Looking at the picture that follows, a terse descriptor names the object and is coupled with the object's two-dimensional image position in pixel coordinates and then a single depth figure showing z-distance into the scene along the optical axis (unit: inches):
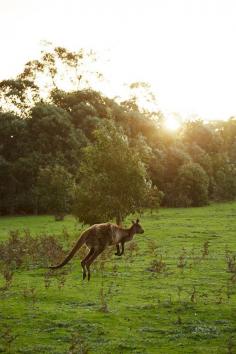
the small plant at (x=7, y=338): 510.6
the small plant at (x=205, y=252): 1062.6
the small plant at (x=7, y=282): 779.4
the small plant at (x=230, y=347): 498.9
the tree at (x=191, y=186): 3083.2
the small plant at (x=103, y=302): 647.8
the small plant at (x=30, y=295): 715.4
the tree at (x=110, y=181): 1428.4
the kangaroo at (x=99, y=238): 718.5
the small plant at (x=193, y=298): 692.3
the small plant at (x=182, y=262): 949.0
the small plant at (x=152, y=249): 1140.5
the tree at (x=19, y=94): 3149.6
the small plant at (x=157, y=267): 919.0
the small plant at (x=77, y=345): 471.5
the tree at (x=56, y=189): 2138.3
